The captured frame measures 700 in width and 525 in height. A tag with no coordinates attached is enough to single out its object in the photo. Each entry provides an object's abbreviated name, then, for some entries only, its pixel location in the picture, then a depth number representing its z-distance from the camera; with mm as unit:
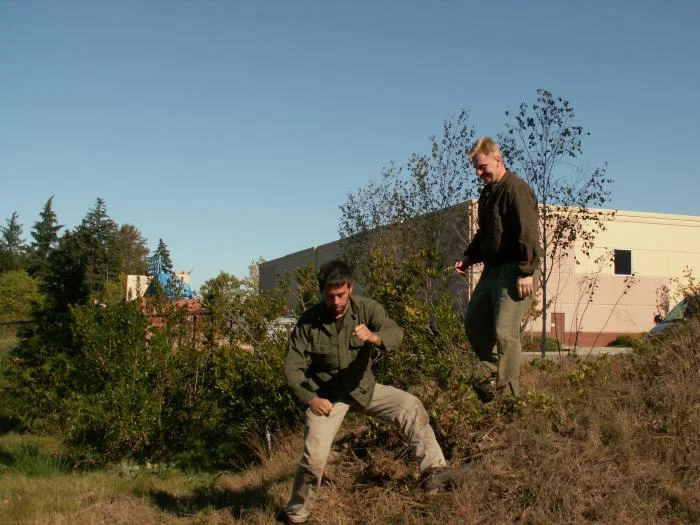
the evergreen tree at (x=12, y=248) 58281
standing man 5543
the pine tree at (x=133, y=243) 71450
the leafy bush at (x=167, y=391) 7848
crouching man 4926
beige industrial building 35031
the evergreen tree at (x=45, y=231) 62912
